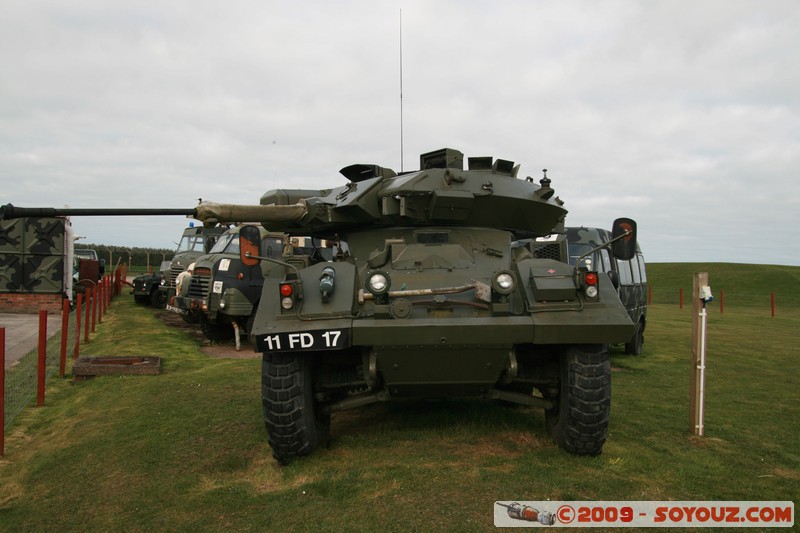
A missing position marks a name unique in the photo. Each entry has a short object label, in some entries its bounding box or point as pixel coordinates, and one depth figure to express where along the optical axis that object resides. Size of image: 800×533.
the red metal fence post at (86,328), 13.25
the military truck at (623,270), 12.41
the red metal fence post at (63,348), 9.80
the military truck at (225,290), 13.14
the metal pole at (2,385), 6.28
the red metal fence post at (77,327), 11.29
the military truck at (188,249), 20.00
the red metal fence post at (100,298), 16.73
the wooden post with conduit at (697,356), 6.52
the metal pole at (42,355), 8.02
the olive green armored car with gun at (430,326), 4.97
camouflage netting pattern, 19.86
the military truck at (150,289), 21.70
